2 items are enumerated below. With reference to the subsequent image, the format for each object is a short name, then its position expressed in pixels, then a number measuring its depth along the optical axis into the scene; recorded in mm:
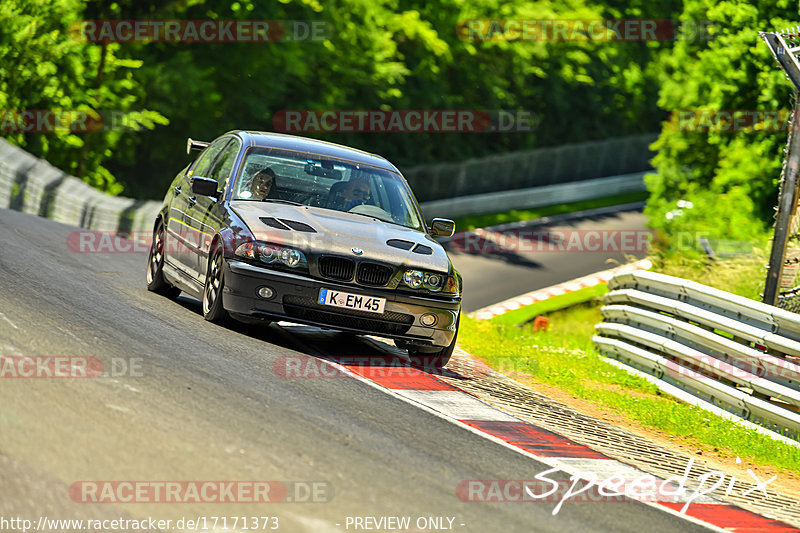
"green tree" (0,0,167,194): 54000
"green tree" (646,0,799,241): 52562
